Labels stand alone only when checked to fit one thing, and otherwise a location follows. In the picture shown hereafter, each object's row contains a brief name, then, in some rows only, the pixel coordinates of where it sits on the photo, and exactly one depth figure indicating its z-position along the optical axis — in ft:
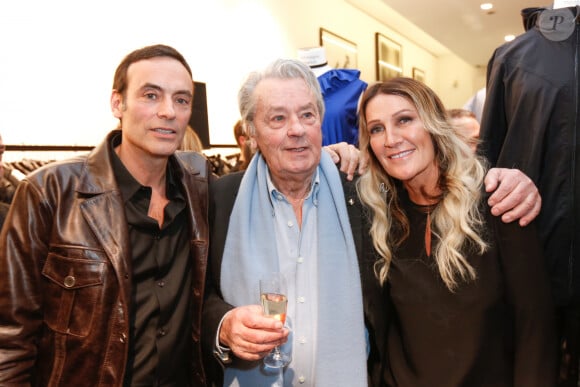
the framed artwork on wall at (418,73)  40.86
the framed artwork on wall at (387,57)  32.81
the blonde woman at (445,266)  5.56
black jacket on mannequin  6.90
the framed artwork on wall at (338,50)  25.67
